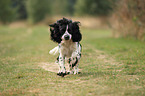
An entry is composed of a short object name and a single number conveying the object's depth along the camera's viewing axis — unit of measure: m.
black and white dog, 6.97
